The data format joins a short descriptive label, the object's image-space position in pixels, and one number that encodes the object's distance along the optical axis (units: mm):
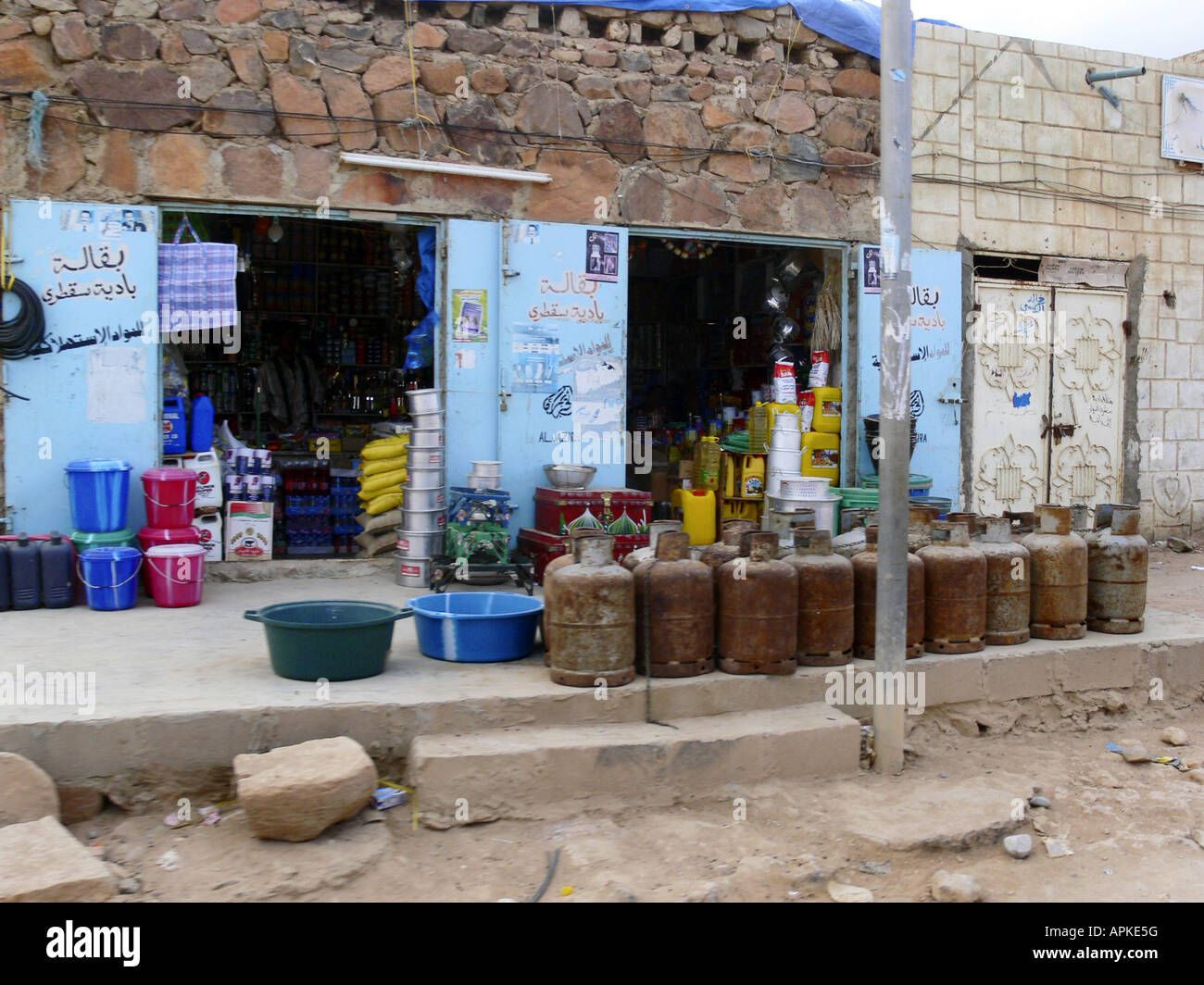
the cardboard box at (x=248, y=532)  8109
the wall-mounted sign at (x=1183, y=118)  10859
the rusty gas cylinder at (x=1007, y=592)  6113
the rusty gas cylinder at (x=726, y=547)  5613
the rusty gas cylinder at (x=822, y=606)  5523
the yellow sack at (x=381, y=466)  8531
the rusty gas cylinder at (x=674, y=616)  5266
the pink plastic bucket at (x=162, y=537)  7234
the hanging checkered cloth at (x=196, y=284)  7680
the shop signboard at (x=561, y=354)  8414
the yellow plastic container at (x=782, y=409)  9586
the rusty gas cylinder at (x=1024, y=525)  6922
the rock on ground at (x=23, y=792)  4090
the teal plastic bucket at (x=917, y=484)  9336
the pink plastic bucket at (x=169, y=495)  7258
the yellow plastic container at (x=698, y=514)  9852
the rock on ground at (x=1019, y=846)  4512
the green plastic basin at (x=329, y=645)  5016
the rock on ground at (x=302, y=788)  4062
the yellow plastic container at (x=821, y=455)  9664
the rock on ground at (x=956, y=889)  4117
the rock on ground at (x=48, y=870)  3524
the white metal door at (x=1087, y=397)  10586
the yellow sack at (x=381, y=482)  8508
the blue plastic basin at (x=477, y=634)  5586
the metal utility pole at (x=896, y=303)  4926
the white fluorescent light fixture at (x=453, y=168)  7840
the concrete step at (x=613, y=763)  4570
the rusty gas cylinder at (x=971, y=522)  6086
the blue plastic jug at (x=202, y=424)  8016
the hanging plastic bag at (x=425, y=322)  8398
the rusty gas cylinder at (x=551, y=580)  5228
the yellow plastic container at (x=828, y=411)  9750
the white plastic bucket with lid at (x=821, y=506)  8703
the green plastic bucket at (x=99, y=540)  6945
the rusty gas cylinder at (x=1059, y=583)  6250
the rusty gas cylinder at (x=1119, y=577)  6469
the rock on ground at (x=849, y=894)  4117
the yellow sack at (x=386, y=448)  8508
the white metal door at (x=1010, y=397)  10223
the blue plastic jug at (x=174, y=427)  7869
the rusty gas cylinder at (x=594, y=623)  5074
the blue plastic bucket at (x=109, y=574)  6777
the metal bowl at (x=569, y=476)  8195
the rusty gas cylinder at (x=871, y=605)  5777
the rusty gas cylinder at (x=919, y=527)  6082
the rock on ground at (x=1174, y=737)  5977
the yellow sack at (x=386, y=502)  8492
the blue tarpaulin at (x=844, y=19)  9156
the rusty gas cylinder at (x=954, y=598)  5895
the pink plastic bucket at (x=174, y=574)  6984
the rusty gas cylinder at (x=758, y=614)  5309
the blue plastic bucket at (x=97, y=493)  6980
